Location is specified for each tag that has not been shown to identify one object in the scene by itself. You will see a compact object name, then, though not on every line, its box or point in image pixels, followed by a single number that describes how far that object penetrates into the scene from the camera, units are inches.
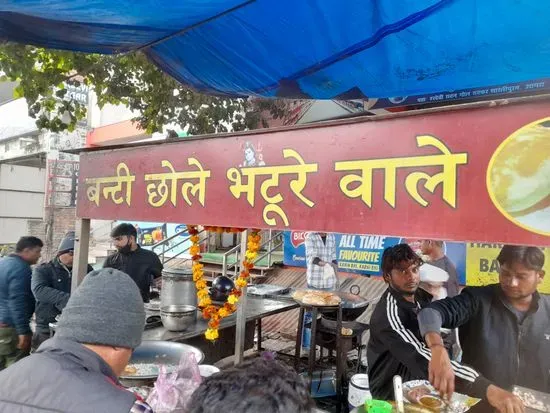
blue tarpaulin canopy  94.5
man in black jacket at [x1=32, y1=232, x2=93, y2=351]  155.6
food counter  144.8
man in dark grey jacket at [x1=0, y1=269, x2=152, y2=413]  47.2
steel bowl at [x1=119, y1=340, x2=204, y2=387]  119.6
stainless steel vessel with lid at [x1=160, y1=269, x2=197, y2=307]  153.9
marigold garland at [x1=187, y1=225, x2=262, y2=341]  144.5
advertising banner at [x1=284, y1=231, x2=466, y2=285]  291.3
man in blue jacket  163.0
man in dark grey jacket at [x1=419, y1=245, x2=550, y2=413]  106.8
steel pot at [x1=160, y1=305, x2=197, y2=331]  145.9
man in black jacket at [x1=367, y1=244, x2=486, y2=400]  110.0
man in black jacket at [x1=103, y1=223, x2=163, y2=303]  201.2
